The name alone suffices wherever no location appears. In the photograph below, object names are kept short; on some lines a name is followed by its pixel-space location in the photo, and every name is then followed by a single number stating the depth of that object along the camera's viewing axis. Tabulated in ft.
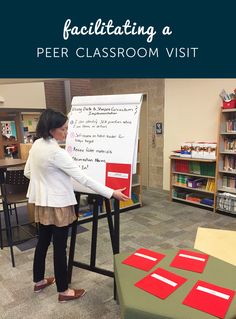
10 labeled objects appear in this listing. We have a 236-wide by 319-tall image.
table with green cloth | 3.30
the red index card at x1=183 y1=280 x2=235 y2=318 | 3.31
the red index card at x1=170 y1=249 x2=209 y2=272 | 4.24
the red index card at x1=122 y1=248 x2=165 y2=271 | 4.36
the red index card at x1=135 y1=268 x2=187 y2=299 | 3.68
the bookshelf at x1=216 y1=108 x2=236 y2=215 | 13.00
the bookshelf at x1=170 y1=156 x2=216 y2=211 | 13.94
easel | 6.58
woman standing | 5.75
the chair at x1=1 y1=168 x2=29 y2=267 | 8.73
